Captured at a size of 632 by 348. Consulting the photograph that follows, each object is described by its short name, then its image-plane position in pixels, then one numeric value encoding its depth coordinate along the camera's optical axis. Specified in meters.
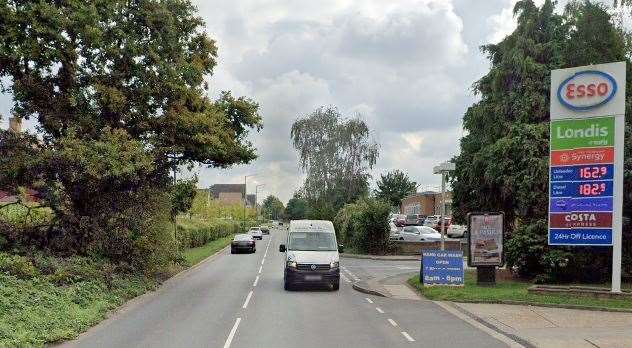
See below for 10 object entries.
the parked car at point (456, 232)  51.97
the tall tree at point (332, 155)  62.06
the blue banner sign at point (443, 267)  21.47
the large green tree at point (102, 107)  20.33
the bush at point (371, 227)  41.12
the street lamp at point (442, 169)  22.38
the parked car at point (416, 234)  45.38
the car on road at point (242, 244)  47.12
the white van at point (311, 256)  21.41
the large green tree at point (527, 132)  22.14
